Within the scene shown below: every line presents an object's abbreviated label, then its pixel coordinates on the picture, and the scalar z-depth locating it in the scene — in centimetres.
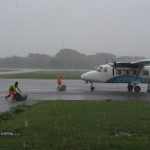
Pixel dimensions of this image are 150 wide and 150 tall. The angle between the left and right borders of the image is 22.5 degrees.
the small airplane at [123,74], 3375
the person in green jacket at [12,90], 2631
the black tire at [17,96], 2619
